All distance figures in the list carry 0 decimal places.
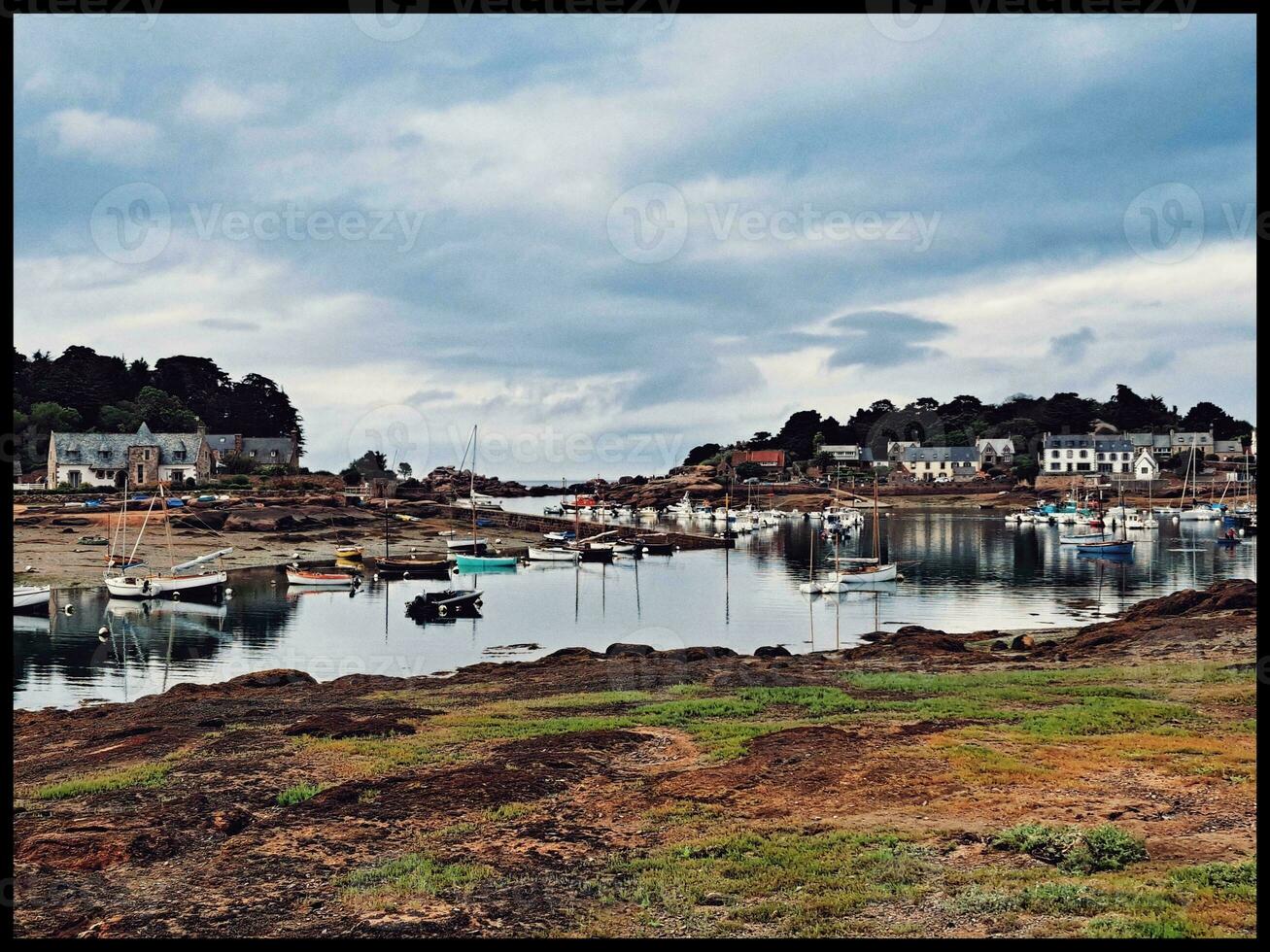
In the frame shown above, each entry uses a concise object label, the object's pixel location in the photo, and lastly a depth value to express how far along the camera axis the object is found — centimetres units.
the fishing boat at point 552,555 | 10056
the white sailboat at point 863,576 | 7181
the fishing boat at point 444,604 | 6278
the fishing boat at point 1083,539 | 10606
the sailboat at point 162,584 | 6375
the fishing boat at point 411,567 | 8483
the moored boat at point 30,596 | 5747
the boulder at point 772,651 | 4100
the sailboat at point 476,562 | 9019
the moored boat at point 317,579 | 7506
